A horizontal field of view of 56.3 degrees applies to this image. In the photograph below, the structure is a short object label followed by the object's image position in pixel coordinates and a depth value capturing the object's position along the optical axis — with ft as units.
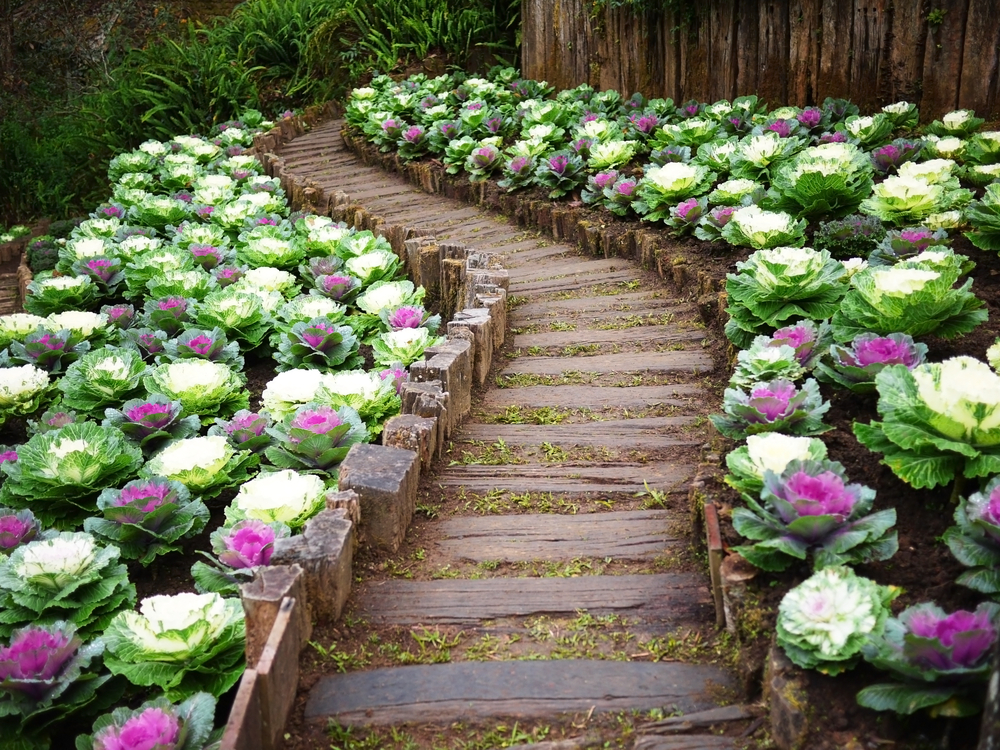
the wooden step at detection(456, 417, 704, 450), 10.64
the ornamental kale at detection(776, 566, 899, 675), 5.97
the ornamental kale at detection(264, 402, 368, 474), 10.12
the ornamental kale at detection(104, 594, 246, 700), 7.76
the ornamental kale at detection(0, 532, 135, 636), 8.95
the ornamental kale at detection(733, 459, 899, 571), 6.73
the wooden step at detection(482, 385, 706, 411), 11.48
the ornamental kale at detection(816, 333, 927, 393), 8.25
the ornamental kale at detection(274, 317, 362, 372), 13.15
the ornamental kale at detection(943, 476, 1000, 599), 6.15
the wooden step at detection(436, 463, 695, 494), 9.82
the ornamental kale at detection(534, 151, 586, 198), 17.99
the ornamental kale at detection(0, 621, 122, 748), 7.84
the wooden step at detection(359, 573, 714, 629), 7.90
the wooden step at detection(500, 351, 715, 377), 12.16
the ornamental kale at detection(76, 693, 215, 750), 6.84
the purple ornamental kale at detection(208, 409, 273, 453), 11.17
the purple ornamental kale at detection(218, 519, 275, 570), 8.43
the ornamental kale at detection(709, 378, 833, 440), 8.30
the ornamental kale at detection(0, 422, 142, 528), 10.62
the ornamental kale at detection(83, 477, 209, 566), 9.62
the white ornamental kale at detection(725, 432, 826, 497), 7.44
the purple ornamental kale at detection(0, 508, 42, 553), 9.80
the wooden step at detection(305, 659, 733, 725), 6.88
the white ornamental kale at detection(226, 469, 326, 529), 9.11
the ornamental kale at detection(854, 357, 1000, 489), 6.73
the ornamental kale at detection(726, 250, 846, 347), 10.30
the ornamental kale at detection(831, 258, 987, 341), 8.75
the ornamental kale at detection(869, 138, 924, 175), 14.26
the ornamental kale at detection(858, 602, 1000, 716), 5.44
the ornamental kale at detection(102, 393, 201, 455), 11.55
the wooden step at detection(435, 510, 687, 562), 8.80
